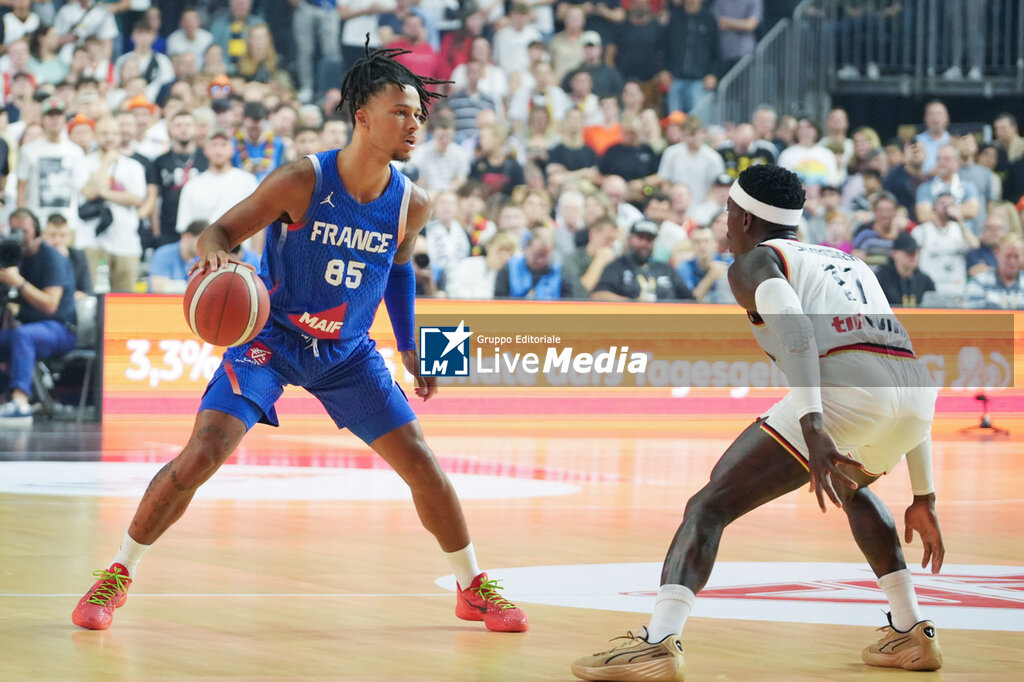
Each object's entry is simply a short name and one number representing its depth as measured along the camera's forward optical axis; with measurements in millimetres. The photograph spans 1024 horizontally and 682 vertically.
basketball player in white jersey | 9102
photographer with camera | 26812
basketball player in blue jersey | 10867
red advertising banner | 27359
